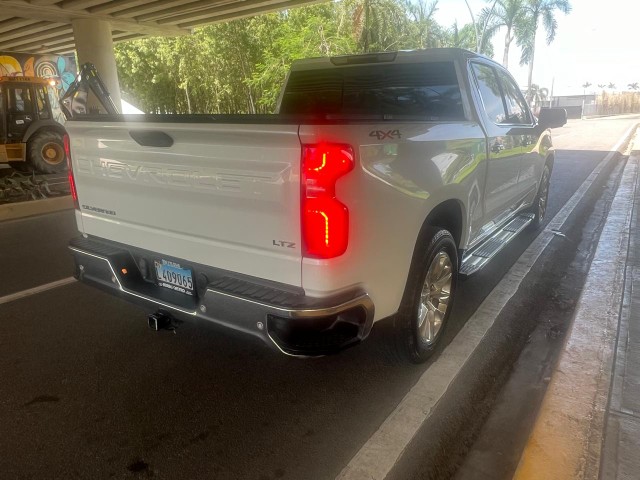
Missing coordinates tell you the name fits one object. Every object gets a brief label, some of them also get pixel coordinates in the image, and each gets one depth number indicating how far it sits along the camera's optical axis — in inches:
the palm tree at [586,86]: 3898.1
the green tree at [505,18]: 1405.0
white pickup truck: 86.6
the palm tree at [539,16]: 1456.7
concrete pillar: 624.7
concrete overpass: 567.2
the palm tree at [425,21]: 1260.7
